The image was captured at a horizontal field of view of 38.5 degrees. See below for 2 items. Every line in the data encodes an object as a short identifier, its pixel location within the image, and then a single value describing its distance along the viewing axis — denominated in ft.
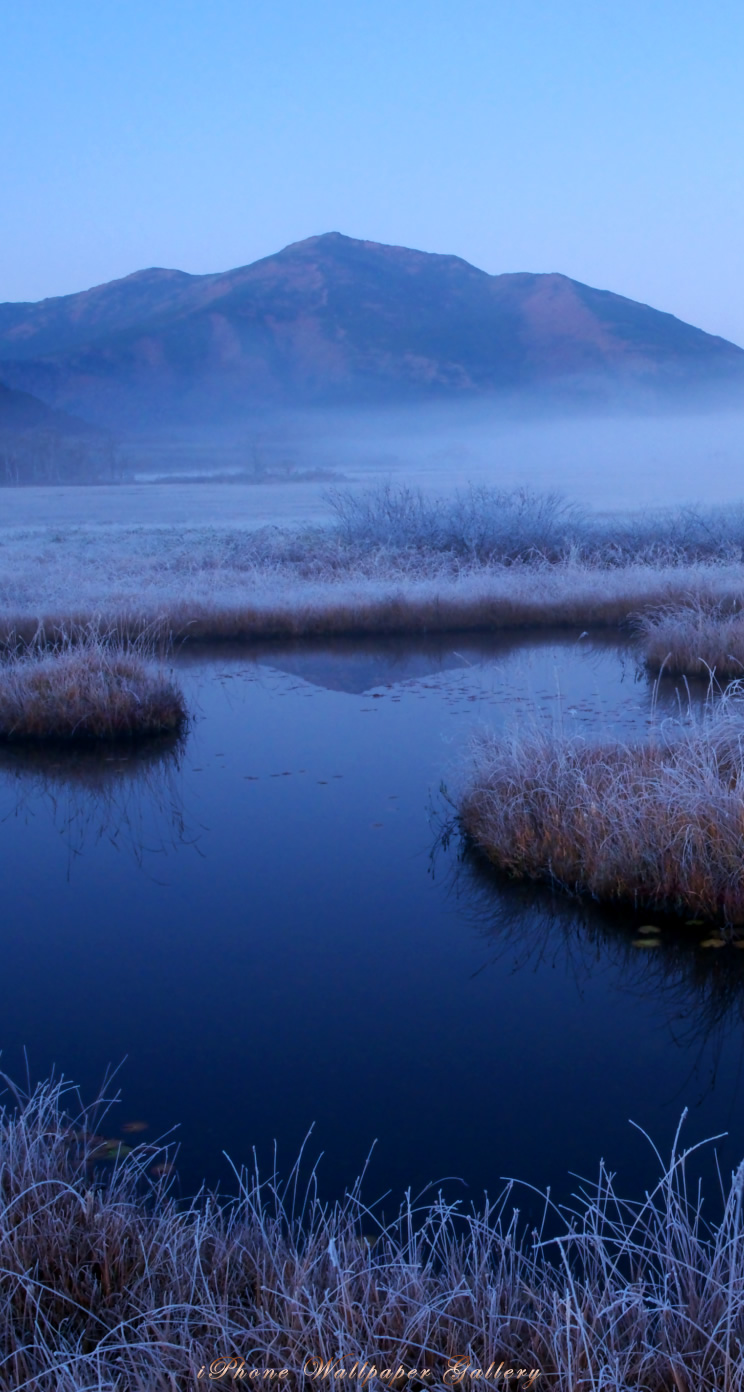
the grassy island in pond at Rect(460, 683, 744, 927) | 19.53
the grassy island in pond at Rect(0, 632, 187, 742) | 33.99
